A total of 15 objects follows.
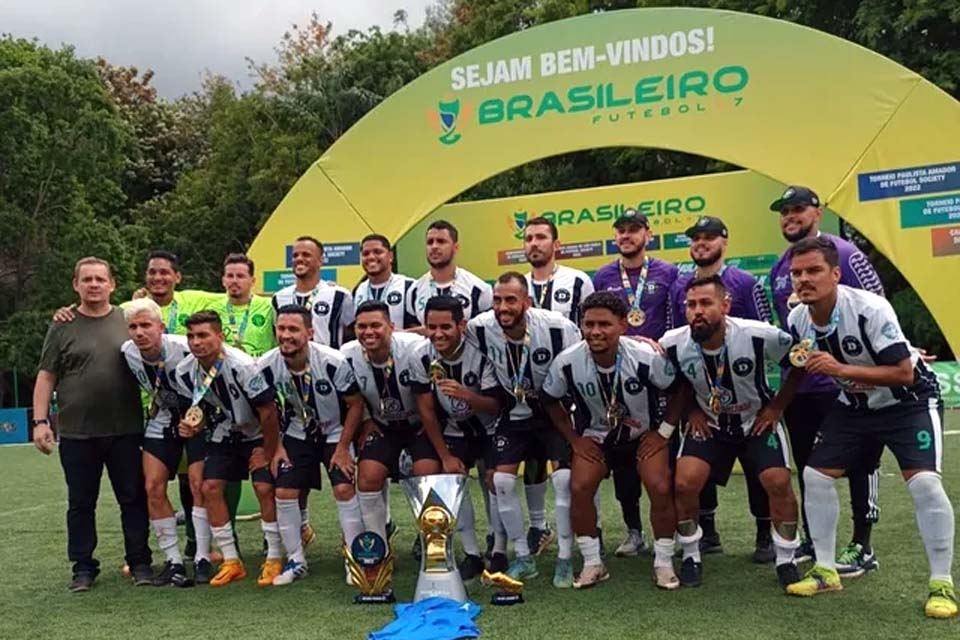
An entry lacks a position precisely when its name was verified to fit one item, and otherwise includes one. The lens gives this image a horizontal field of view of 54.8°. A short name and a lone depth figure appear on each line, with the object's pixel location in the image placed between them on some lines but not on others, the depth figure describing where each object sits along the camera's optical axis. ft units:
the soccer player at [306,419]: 16.70
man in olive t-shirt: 17.48
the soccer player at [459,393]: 15.89
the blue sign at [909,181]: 20.92
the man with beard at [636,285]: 17.49
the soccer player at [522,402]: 15.87
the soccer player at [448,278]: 18.30
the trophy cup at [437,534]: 14.73
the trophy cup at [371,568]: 15.37
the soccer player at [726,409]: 14.71
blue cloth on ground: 12.98
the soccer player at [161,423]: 17.34
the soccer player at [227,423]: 16.97
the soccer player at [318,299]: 19.66
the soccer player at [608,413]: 15.31
